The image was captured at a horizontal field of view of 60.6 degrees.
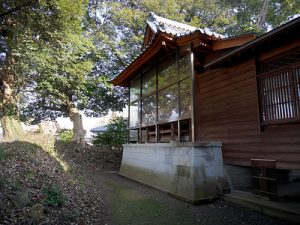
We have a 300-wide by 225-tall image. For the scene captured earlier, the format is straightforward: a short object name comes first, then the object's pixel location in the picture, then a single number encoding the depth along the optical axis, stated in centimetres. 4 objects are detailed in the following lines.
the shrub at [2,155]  661
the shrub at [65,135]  2161
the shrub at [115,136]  1784
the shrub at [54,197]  504
